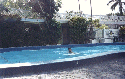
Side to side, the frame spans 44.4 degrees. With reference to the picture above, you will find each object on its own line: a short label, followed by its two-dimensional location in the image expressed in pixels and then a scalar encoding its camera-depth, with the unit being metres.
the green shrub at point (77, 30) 17.02
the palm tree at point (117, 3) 26.60
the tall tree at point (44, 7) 16.39
